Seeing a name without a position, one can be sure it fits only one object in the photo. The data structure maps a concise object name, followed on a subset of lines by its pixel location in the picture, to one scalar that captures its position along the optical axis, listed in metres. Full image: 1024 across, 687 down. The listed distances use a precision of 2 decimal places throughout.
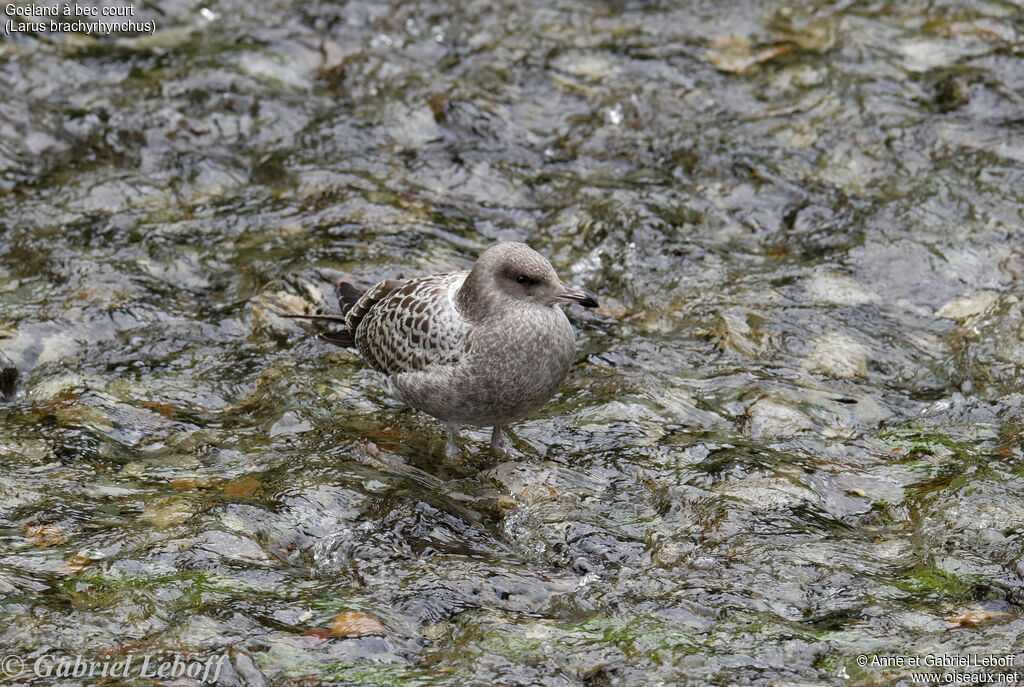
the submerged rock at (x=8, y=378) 14.30
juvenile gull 12.70
